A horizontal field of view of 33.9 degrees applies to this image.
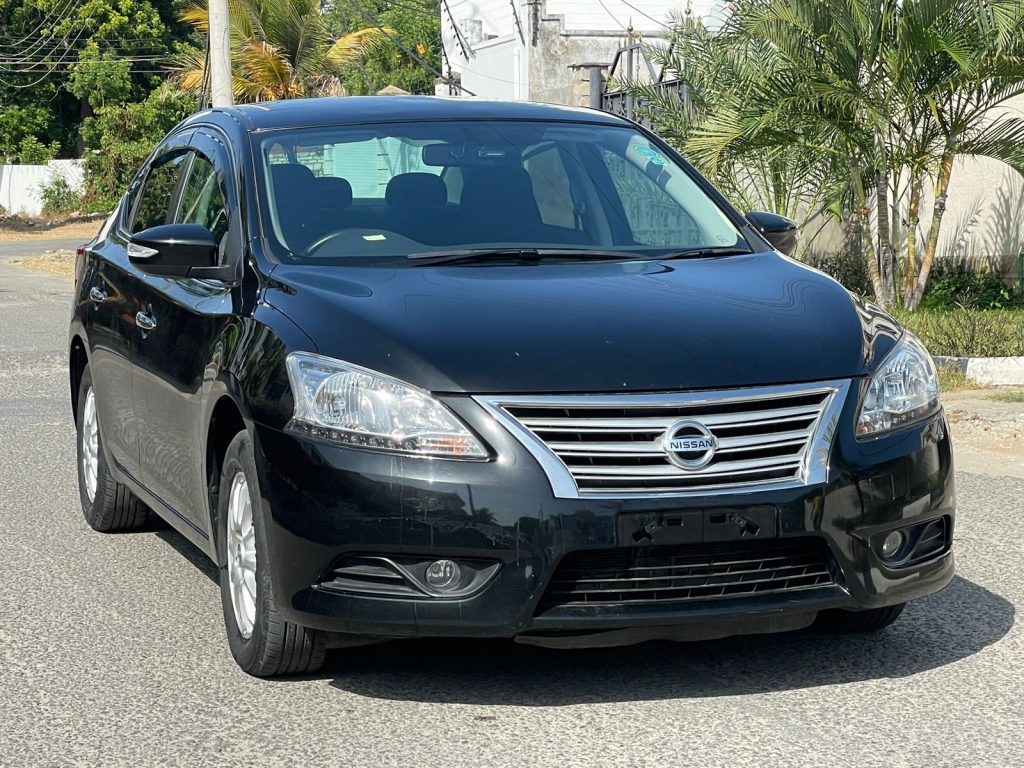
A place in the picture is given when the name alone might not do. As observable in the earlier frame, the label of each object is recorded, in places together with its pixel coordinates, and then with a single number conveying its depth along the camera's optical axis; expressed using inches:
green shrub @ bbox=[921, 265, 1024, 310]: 667.4
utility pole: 927.7
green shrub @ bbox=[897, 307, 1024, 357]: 488.1
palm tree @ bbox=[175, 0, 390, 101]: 1387.8
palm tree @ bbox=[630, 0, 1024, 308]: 535.5
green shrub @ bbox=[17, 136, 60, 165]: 2333.9
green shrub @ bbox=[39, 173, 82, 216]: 2263.8
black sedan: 172.1
